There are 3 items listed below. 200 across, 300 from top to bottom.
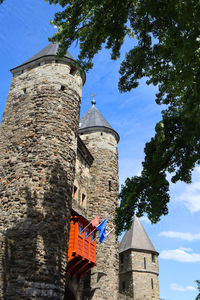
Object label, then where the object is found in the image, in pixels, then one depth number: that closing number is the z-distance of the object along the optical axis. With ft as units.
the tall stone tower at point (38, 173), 27.55
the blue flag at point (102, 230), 45.31
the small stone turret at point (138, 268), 77.10
